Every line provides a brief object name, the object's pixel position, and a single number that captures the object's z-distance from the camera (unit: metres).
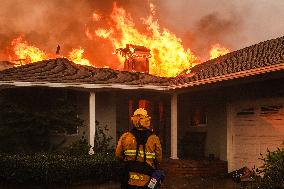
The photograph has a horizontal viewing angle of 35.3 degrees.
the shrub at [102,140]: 17.27
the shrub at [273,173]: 8.63
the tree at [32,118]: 15.70
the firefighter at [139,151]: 6.86
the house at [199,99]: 13.57
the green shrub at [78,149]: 15.43
